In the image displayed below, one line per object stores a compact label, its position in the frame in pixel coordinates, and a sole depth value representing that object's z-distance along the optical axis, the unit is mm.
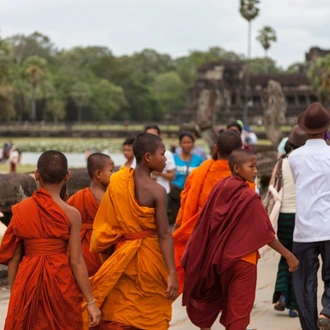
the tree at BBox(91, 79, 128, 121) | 90812
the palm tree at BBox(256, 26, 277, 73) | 78381
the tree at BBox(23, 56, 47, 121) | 78000
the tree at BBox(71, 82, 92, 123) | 87750
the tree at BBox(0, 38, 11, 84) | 57800
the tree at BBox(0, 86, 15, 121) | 63812
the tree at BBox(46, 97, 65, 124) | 83812
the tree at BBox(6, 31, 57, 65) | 124312
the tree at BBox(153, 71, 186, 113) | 113375
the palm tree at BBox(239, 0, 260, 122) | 58531
